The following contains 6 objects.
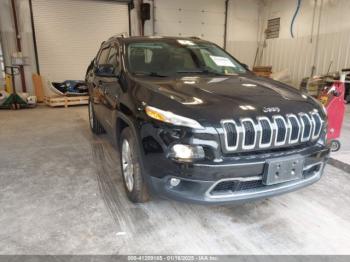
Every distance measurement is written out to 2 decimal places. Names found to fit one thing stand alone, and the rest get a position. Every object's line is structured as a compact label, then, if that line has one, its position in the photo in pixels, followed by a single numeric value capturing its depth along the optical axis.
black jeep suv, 1.70
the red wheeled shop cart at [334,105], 3.42
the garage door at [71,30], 8.38
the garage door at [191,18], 9.94
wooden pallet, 7.58
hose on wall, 9.90
